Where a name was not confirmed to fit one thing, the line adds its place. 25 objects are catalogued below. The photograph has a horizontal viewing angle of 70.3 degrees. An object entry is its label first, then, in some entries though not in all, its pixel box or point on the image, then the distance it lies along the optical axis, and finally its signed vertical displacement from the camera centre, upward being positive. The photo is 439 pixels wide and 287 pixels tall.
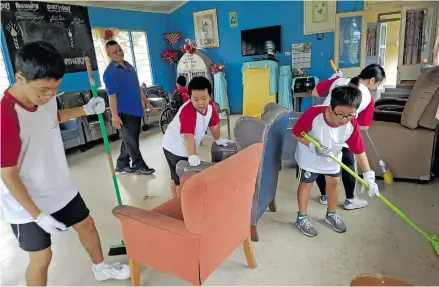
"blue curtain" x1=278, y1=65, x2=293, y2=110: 5.91 -0.49
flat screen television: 6.05 +0.41
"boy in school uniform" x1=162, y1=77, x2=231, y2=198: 1.94 -0.38
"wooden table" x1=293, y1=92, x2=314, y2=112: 5.48 -0.69
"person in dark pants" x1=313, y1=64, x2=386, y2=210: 2.27 -0.41
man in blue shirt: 3.01 -0.26
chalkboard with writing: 4.52 +0.77
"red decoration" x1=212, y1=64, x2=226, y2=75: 6.61 -0.07
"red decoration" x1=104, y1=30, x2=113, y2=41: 5.88 +0.70
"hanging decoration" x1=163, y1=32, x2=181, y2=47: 7.02 +0.68
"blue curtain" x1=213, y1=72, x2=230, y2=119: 6.61 -0.53
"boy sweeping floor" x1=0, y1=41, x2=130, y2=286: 1.15 -0.33
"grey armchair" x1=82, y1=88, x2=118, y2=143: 4.77 -0.77
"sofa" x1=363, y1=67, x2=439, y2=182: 2.63 -0.73
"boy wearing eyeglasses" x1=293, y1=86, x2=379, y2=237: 1.82 -0.56
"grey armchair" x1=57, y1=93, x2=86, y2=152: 4.45 -0.74
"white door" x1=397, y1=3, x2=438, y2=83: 4.80 +0.16
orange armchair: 1.24 -0.68
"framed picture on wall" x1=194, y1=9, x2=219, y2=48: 6.62 +0.77
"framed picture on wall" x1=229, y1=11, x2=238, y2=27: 6.39 +0.89
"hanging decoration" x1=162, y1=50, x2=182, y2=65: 7.06 +0.27
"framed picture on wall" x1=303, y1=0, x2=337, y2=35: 5.47 +0.70
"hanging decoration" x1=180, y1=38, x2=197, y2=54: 6.62 +0.42
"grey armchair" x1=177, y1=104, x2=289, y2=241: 1.78 -0.54
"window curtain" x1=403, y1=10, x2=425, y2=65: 4.89 +0.20
